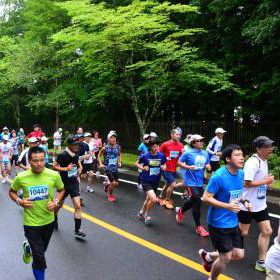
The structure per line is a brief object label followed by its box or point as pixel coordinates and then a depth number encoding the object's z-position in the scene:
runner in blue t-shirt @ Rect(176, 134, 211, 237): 7.38
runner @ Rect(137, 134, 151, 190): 10.00
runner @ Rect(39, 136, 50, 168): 10.70
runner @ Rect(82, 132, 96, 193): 11.84
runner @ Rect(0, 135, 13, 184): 13.29
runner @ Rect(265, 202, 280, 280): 3.41
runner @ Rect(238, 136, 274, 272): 5.29
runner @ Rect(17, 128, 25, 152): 23.39
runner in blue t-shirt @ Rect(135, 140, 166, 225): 7.96
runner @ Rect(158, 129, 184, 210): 9.27
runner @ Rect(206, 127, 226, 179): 12.07
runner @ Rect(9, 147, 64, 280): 4.68
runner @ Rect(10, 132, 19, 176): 16.09
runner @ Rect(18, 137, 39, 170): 8.36
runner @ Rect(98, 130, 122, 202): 10.16
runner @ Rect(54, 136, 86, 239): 6.93
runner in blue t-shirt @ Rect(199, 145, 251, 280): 4.52
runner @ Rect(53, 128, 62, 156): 22.58
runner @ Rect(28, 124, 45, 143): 16.17
